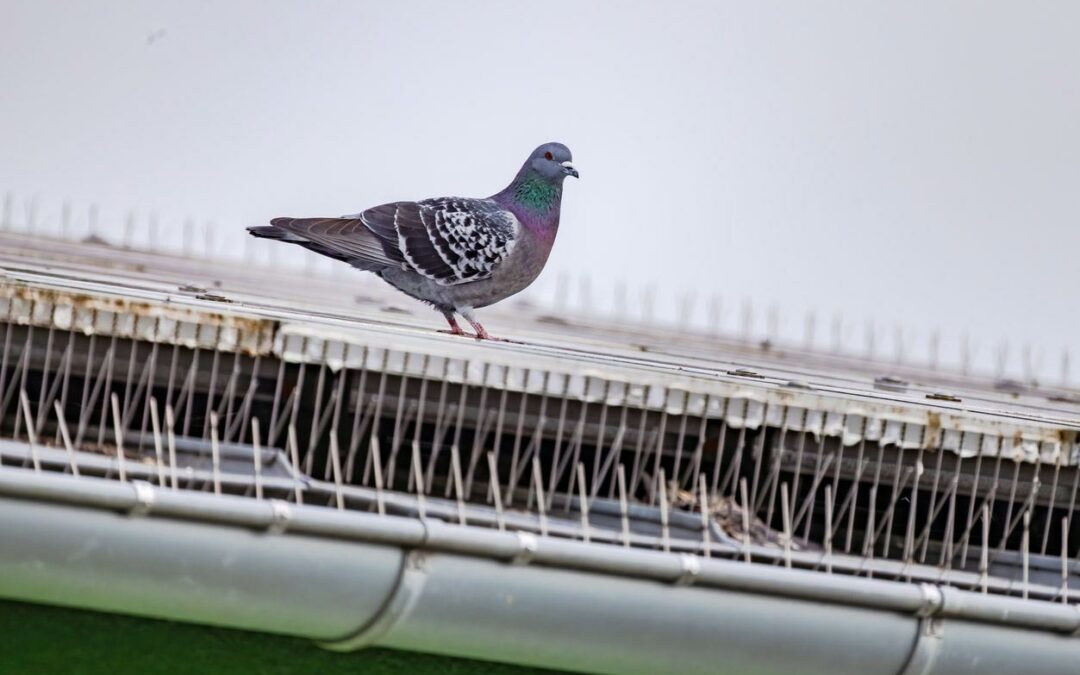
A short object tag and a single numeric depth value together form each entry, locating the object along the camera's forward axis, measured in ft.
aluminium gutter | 53.16
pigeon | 78.69
